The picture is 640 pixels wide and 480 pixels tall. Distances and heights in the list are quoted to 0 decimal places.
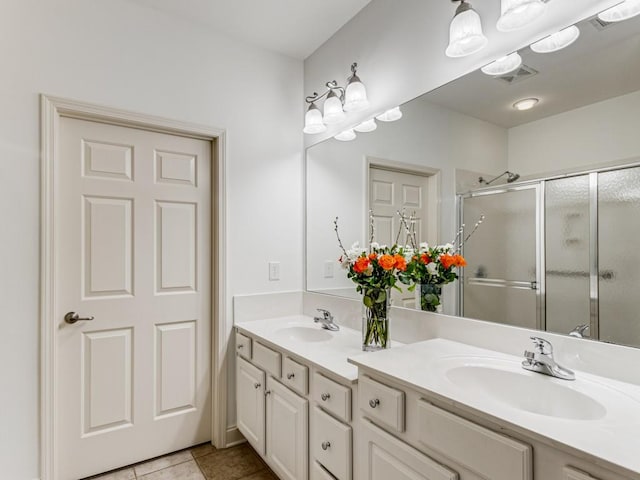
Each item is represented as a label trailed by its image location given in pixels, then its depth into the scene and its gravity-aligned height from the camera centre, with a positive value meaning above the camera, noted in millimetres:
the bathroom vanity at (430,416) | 770 -492
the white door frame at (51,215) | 1729 +129
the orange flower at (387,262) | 1471 -83
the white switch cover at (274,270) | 2420 -195
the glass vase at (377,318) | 1582 -338
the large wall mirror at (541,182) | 1110 +231
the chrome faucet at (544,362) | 1089 -376
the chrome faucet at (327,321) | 2043 -462
